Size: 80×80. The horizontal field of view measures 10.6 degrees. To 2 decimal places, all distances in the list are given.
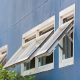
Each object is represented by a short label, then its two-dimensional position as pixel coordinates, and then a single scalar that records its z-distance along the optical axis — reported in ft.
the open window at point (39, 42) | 35.83
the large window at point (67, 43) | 32.58
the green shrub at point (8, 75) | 38.22
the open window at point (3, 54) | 46.59
